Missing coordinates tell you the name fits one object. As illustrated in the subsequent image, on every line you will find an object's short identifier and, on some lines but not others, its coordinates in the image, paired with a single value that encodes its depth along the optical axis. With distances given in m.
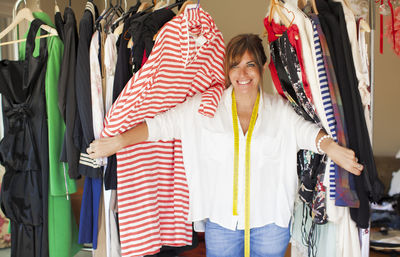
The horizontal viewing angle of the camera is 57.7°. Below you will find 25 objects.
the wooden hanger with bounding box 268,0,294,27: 1.60
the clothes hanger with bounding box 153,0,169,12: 1.87
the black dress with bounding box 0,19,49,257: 1.90
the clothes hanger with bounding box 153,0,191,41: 1.73
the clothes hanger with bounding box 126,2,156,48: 1.86
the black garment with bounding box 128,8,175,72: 1.68
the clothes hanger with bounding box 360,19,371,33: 1.56
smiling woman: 1.67
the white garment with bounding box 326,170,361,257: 1.56
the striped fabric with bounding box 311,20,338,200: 1.53
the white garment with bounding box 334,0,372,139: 1.51
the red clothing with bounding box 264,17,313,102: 1.56
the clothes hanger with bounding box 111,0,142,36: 1.79
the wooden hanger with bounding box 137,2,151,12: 1.86
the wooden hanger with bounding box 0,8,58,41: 1.90
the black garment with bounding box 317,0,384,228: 1.47
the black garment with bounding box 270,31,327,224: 1.61
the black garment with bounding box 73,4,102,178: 1.76
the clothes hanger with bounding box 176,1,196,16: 1.73
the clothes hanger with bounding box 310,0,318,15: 1.57
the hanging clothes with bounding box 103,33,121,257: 1.76
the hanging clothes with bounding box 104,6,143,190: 1.73
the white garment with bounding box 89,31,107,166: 1.76
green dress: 1.88
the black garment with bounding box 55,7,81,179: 1.80
